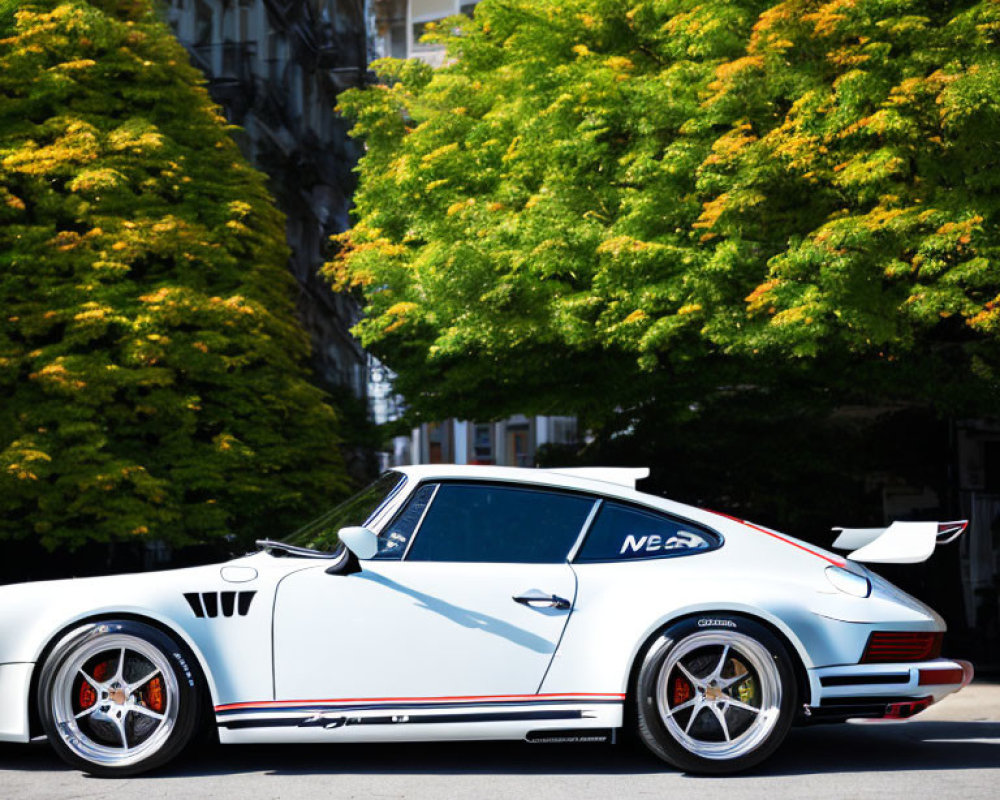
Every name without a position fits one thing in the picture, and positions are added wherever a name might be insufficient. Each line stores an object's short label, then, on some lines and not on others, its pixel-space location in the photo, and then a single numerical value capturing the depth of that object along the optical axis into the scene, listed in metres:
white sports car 5.70
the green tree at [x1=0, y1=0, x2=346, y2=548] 15.90
